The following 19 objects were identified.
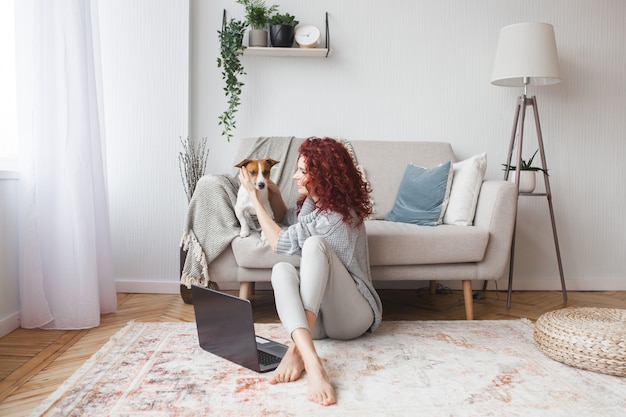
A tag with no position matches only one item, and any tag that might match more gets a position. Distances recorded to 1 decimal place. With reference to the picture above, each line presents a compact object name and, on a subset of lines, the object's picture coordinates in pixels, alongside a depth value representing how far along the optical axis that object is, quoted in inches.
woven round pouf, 68.7
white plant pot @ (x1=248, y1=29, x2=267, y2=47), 122.2
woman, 67.7
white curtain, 89.8
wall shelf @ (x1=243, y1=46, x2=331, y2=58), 122.1
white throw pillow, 103.6
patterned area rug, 58.7
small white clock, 123.9
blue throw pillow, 105.8
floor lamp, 114.3
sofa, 93.6
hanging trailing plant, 121.6
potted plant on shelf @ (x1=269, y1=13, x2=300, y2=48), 121.5
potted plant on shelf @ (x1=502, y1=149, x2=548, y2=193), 118.0
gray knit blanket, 93.8
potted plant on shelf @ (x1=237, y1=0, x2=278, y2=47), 121.9
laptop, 66.2
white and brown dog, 91.5
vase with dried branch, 117.4
